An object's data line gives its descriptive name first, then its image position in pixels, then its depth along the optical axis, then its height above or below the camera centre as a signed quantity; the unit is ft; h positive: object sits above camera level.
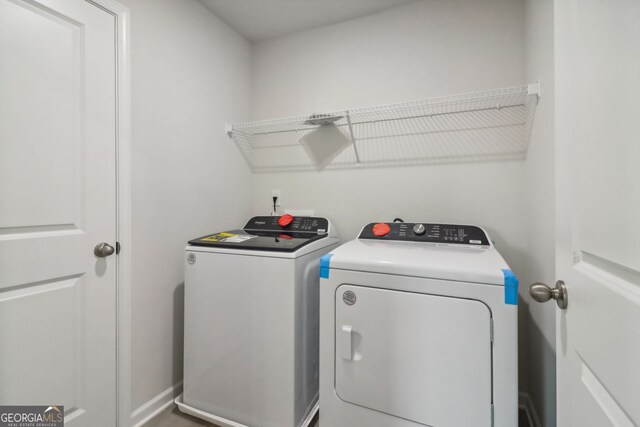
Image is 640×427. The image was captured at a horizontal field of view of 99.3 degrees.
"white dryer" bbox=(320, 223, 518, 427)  3.24 -1.64
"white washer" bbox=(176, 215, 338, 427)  4.45 -2.02
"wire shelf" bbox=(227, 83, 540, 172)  5.48 +1.91
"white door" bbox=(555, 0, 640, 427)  1.46 +0.02
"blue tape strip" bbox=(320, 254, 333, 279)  4.08 -0.80
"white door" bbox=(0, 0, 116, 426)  3.45 +0.13
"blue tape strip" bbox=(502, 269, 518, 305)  3.16 -0.90
